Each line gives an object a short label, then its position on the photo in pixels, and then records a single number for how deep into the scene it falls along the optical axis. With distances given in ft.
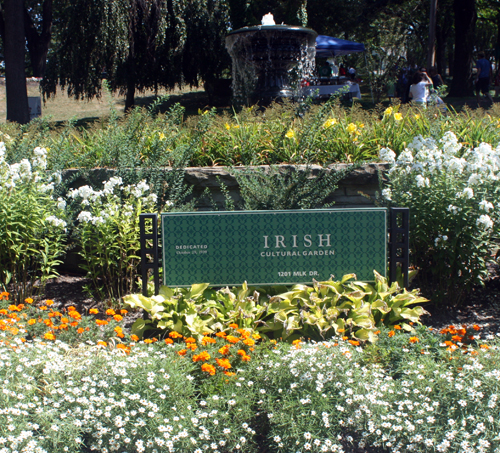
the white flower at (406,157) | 12.48
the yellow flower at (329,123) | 15.70
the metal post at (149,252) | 10.61
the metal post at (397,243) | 10.66
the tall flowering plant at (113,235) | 12.51
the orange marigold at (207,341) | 9.06
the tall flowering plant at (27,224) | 12.45
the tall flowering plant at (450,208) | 11.43
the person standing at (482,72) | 56.18
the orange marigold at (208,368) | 7.91
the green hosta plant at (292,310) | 10.37
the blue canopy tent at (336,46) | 64.18
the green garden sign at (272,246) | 10.71
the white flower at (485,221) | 10.59
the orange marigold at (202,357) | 8.24
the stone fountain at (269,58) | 26.25
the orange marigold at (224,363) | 8.04
